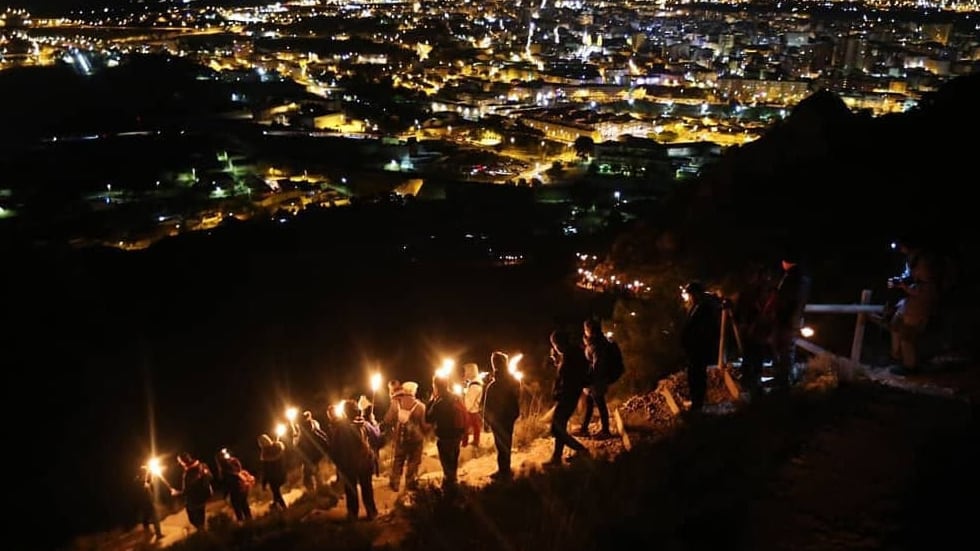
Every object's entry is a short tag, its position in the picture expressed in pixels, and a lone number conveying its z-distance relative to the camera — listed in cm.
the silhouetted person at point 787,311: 525
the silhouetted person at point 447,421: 579
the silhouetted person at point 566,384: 546
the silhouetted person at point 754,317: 552
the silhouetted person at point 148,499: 819
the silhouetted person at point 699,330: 543
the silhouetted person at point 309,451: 720
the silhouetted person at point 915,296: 525
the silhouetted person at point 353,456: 595
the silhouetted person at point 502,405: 555
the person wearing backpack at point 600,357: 575
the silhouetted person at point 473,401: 650
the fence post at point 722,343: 639
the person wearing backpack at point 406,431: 644
